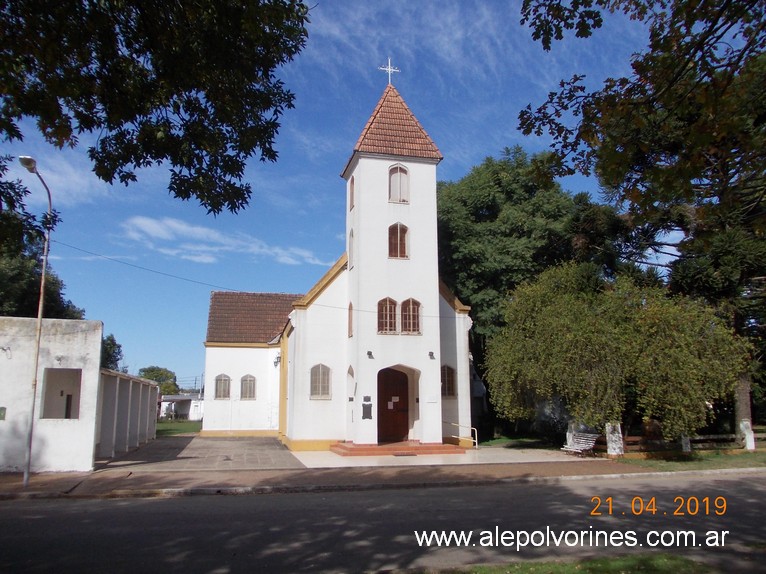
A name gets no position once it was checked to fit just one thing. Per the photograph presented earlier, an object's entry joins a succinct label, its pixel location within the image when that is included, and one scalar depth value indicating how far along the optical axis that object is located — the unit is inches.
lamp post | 547.8
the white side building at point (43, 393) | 641.0
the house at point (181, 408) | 2679.6
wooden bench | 840.3
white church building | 912.3
